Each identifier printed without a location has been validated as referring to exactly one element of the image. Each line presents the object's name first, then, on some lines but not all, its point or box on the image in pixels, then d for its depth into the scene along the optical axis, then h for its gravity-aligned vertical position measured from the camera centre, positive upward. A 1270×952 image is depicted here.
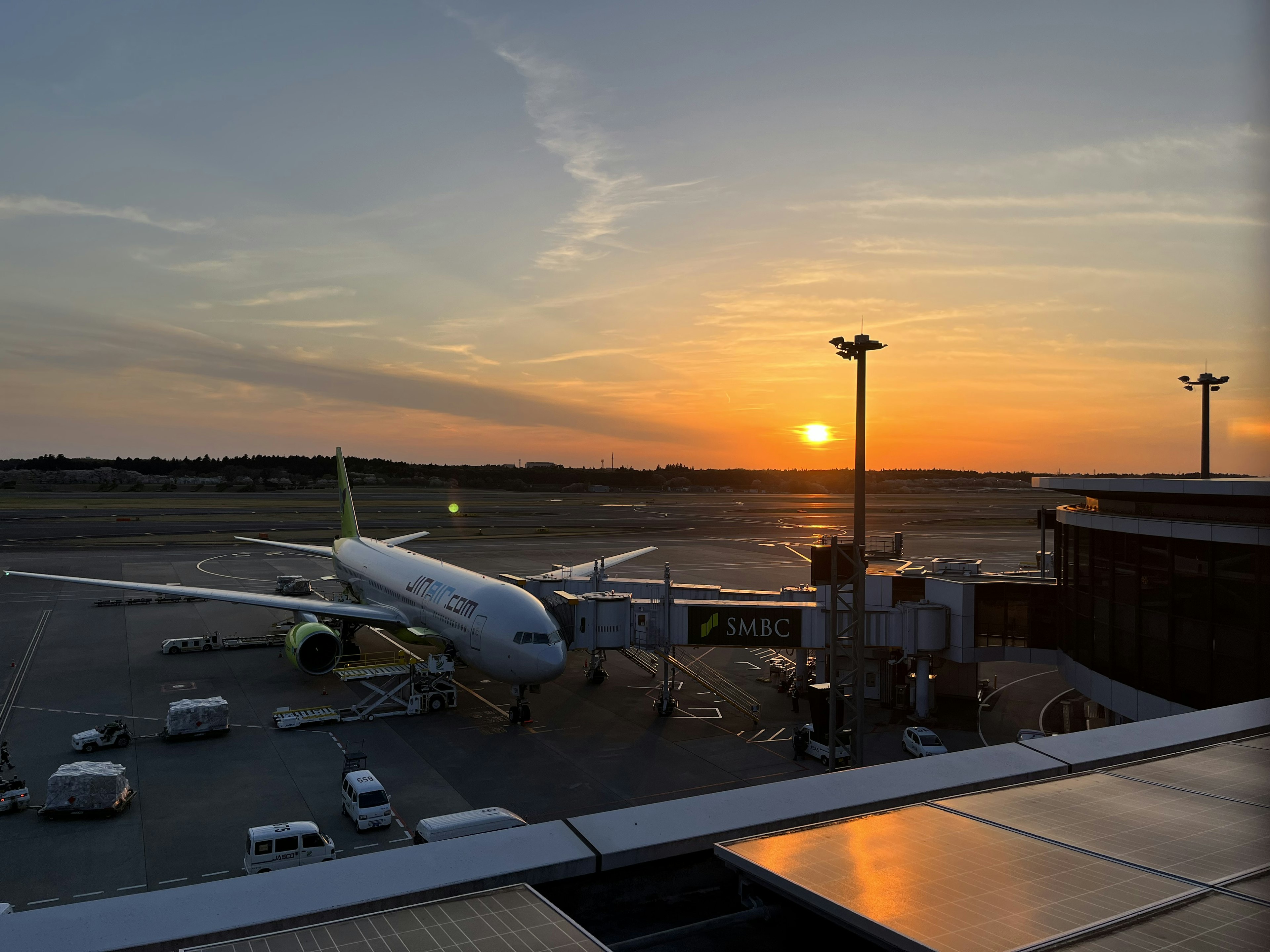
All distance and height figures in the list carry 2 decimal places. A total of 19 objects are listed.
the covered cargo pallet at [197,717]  34.94 -10.19
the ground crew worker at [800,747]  34.22 -10.81
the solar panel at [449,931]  7.40 -4.16
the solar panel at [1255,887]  8.21 -4.00
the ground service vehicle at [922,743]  33.62 -10.54
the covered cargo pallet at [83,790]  27.23 -10.33
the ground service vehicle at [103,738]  33.09 -10.54
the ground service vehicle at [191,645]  51.16 -10.56
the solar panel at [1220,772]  11.45 -4.18
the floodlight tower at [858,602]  28.94 -4.18
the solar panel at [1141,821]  9.10 -4.07
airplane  36.91 -7.06
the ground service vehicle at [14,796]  27.53 -10.75
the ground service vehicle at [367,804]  26.30 -10.40
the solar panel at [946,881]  7.46 -3.98
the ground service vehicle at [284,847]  23.03 -10.35
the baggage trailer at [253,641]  53.94 -10.84
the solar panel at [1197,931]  7.15 -3.94
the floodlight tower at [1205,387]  53.62 +6.43
